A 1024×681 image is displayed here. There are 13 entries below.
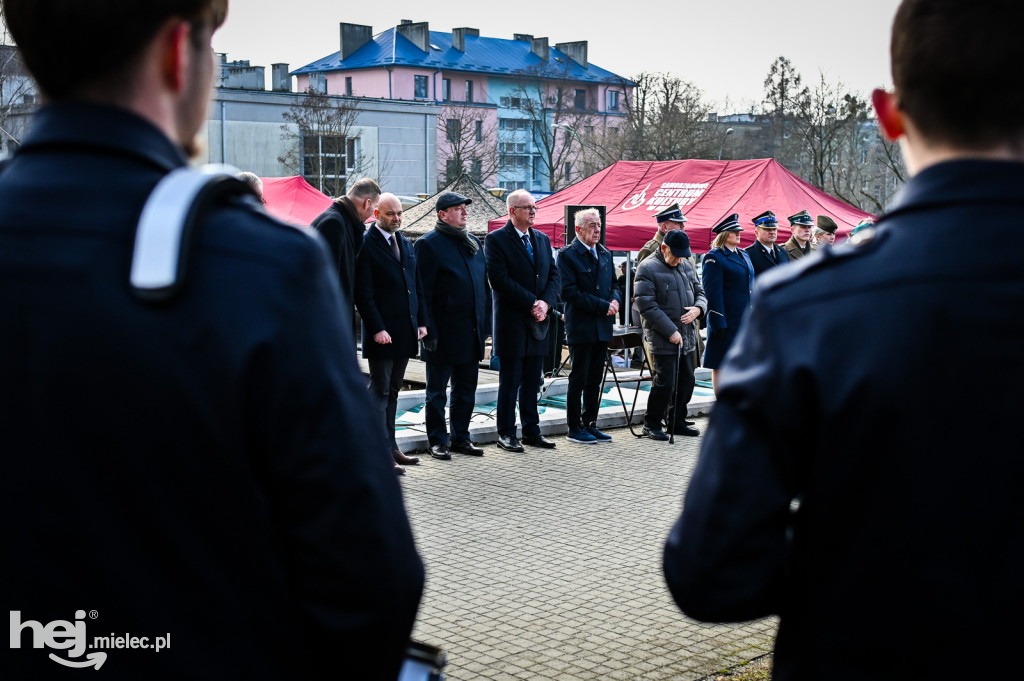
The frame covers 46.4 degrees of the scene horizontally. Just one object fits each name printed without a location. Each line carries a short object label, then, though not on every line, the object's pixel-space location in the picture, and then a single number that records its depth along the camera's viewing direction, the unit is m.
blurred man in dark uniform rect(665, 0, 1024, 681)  1.61
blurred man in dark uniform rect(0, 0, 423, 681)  1.49
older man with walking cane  10.95
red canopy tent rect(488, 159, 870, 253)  18.78
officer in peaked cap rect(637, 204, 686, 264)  11.54
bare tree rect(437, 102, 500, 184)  71.12
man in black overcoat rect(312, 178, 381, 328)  8.66
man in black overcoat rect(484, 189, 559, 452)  10.28
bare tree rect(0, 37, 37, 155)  27.27
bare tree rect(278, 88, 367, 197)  57.16
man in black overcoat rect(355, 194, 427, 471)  9.22
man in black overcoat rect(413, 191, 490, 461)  9.90
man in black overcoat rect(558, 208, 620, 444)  10.75
